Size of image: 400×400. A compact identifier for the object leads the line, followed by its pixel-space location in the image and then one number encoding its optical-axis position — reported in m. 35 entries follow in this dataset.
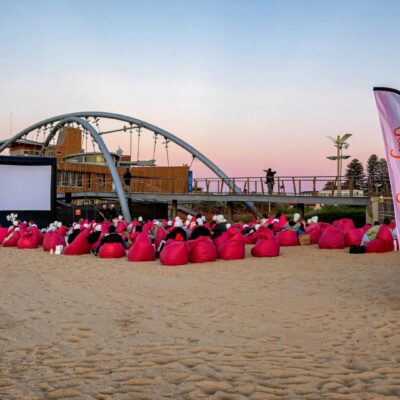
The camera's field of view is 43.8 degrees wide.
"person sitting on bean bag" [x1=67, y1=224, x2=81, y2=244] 16.48
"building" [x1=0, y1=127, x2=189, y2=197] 47.03
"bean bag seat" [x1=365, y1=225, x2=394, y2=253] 14.36
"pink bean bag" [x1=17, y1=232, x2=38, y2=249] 18.33
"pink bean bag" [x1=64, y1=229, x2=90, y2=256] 15.68
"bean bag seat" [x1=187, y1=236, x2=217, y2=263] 13.45
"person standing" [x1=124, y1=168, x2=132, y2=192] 36.88
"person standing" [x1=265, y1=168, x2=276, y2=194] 29.81
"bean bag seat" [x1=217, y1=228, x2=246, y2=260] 13.98
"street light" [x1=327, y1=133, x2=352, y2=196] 31.45
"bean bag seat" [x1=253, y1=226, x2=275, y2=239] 15.77
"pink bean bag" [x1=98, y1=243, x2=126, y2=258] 14.68
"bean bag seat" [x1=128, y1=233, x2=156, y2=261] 13.89
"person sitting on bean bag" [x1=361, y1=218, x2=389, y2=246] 14.75
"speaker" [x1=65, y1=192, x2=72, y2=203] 38.25
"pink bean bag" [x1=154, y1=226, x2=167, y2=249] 15.91
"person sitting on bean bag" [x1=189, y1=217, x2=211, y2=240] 14.99
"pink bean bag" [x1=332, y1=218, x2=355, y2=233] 18.49
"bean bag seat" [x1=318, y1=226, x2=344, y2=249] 16.03
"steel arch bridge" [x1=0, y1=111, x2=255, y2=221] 33.94
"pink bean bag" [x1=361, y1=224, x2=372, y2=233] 16.88
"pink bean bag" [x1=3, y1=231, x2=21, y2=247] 19.27
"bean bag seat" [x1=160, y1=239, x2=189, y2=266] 12.95
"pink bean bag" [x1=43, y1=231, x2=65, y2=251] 16.64
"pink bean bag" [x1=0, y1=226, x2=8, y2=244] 20.25
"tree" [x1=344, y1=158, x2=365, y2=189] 93.00
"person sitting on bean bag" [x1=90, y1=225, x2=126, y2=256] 15.09
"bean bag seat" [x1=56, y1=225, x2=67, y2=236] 21.15
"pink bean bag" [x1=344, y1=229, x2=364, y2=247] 15.96
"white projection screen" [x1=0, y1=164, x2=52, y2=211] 29.78
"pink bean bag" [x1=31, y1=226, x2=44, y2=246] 19.05
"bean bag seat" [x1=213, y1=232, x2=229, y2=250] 14.48
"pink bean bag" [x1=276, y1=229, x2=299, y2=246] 17.62
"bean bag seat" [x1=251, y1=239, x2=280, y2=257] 14.50
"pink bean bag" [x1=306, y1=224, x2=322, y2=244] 17.94
